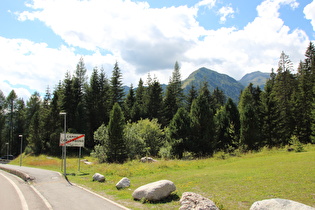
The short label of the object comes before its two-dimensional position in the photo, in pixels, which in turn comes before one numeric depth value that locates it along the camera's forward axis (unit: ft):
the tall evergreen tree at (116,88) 218.44
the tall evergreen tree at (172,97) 215.72
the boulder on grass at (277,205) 19.17
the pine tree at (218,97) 250.16
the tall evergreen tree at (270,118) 148.56
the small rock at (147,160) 103.71
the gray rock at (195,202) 25.34
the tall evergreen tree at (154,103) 208.55
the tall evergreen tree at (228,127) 134.92
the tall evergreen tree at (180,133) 123.03
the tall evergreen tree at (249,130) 121.80
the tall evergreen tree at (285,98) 151.20
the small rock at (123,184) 45.29
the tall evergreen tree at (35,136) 207.41
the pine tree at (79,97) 200.95
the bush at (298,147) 89.45
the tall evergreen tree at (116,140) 121.70
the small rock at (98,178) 56.12
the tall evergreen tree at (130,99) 233.96
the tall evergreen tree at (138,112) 206.90
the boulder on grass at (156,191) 33.01
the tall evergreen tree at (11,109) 271.90
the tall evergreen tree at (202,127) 120.98
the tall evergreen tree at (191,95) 234.17
